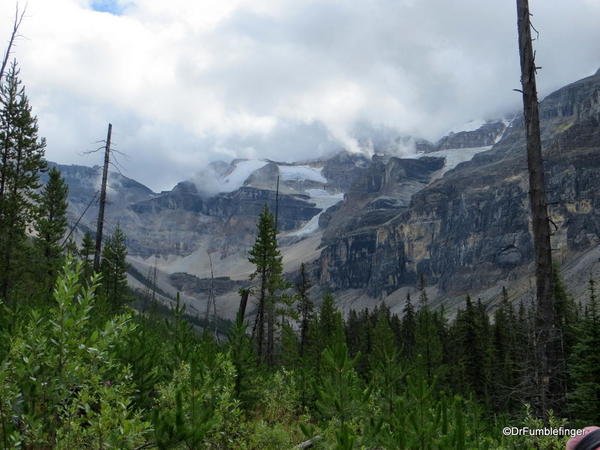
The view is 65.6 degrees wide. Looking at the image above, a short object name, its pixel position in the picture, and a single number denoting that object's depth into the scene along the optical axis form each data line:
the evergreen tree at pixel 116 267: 41.38
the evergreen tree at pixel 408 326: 69.00
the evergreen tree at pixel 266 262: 33.62
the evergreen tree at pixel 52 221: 36.84
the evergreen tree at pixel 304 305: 46.12
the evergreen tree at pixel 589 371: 23.44
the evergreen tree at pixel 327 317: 51.91
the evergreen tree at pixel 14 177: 29.17
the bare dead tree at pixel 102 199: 24.09
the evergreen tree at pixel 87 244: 42.26
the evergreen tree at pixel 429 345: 39.50
